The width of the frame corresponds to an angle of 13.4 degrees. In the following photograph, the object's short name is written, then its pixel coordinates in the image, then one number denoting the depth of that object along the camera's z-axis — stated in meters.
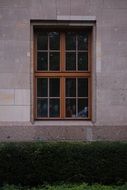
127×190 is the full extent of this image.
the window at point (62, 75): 12.27
